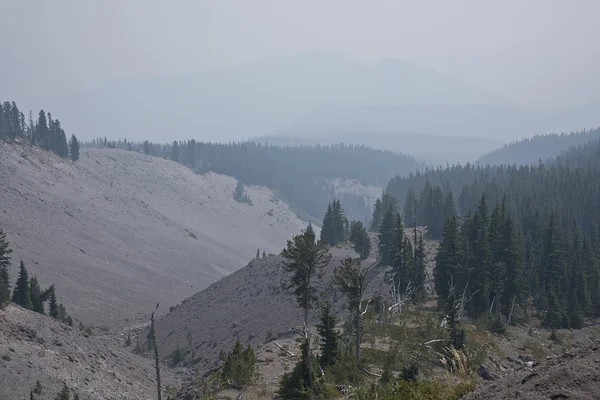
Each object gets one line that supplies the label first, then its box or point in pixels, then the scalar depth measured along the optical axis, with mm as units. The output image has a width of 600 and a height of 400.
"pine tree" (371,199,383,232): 126025
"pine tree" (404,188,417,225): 125750
